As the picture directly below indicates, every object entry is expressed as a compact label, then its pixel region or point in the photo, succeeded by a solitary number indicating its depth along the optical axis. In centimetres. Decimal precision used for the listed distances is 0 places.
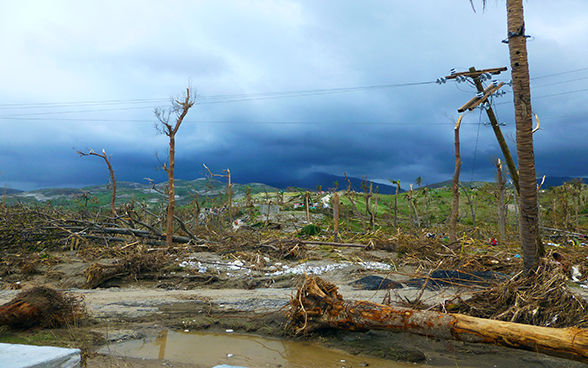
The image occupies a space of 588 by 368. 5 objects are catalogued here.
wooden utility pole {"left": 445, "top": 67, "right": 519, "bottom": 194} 668
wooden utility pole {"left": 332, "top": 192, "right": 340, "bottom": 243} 1412
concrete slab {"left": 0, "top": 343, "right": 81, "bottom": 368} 286
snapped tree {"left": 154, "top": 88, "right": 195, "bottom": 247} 1236
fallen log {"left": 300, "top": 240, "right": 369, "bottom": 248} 1314
